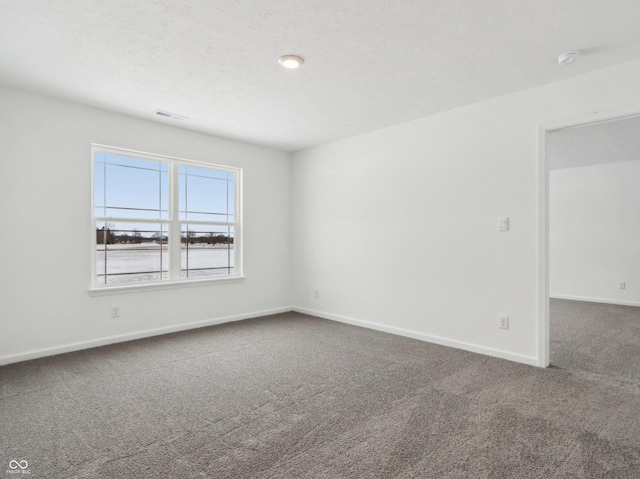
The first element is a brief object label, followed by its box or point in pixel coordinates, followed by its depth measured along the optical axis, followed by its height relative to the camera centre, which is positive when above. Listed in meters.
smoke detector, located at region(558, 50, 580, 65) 2.66 +1.36
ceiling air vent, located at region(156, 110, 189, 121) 3.95 +1.40
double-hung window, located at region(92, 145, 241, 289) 4.02 +0.27
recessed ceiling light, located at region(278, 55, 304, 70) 2.73 +1.37
